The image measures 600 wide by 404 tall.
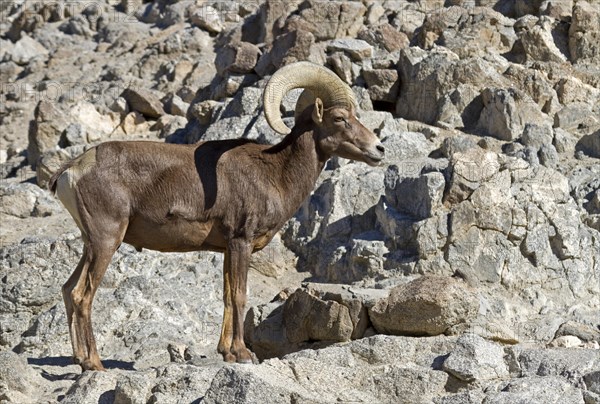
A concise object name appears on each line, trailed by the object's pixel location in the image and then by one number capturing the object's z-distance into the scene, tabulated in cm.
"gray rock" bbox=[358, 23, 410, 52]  2672
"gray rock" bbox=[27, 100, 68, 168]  2827
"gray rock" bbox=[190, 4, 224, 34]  3403
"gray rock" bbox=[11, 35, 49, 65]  3844
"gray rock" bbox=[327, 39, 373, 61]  2567
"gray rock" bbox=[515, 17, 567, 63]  2630
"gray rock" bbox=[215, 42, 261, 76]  2674
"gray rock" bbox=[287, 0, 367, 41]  2717
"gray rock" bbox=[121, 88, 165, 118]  2964
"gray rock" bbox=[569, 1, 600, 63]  2633
